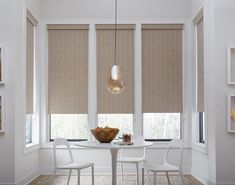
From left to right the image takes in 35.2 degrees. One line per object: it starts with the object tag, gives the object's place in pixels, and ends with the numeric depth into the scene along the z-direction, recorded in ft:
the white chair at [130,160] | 18.52
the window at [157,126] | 22.68
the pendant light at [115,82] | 16.46
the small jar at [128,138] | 15.57
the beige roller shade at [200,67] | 20.18
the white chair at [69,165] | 15.87
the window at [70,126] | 22.68
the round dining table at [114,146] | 14.23
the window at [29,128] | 21.16
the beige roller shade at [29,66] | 20.16
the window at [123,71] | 22.41
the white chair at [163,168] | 15.57
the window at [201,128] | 21.19
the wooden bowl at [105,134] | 15.38
